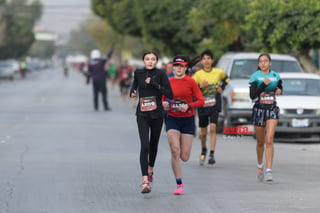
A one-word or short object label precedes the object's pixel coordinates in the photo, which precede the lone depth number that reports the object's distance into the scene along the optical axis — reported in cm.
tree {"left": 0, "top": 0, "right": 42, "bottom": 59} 10194
